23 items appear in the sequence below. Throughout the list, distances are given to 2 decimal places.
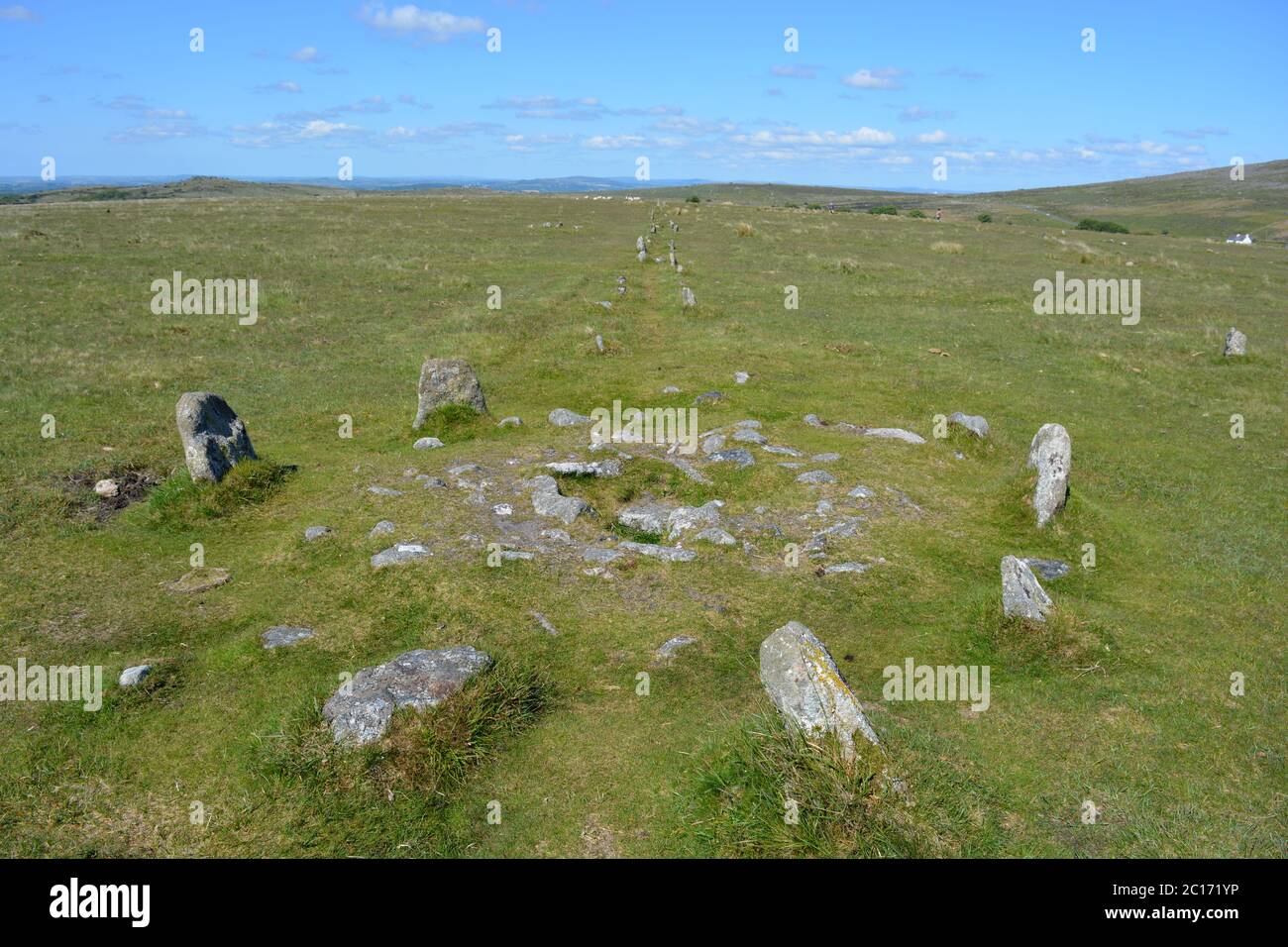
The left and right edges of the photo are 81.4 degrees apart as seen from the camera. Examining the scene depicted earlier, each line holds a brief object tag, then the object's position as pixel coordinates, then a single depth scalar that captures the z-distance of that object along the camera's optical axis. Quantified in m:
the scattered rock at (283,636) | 9.86
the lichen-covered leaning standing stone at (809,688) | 6.93
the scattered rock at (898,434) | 17.35
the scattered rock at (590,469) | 14.70
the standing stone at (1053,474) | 13.25
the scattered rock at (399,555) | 11.44
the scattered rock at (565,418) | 17.94
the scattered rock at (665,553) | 12.02
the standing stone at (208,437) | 13.49
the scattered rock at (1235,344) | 26.56
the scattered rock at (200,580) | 11.15
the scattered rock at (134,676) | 8.92
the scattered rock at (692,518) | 12.94
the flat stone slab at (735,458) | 15.51
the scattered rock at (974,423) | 17.33
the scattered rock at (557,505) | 13.07
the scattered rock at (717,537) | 12.46
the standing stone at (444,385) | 17.67
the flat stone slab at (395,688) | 7.74
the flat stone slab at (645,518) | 13.20
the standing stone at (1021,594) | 9.92
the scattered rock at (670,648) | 9.78
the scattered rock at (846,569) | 11.75
